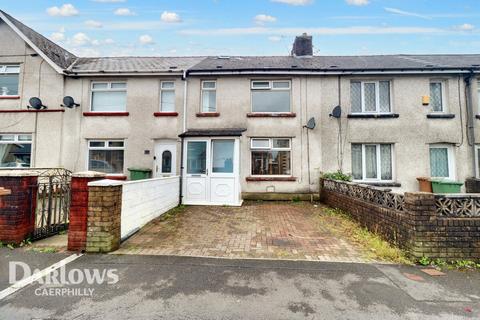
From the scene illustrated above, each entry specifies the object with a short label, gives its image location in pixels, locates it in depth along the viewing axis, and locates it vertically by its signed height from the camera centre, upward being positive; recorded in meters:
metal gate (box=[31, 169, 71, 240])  4.89 -0.88
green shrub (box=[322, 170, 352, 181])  9.24 -0.18
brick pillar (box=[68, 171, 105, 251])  4.27 -0.82
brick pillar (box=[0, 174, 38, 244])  4.52 -0.72
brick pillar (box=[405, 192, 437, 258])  3.98 -0.87
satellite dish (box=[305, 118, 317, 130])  9.88 +1.95
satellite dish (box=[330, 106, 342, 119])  9.78 +2.43
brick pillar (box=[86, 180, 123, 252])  4.20 -0.82
